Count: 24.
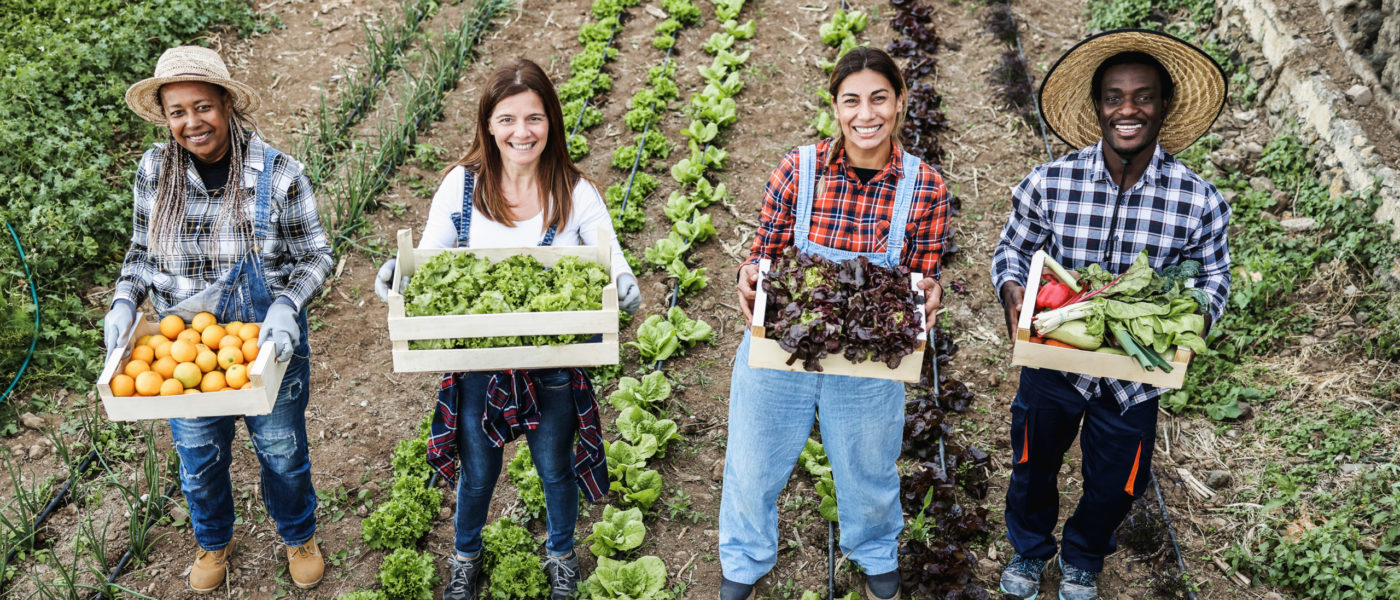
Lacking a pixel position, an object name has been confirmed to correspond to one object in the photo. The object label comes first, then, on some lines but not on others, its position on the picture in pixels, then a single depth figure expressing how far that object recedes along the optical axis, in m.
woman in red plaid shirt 3.29
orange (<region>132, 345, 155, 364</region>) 3.30
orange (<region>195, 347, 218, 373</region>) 3.28
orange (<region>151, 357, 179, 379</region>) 3.26
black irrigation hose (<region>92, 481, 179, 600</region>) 4.09
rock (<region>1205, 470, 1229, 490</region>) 4.69
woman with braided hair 3.37
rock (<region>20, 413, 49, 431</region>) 4.96
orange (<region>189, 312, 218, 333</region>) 3.41
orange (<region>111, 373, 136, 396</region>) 3.18
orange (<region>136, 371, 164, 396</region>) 3.19
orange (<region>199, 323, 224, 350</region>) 3.35
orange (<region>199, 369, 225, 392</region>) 3.24
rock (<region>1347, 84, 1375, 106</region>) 5.83
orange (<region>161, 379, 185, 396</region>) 3.22
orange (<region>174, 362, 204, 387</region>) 3.22
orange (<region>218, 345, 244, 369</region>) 3.29
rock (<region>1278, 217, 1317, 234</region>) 5.66
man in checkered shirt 3.38
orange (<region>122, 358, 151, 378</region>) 3.23
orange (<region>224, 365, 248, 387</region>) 3.23
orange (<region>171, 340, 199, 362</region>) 3.26
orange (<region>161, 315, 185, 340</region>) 3.39
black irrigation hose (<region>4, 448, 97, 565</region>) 4.45
